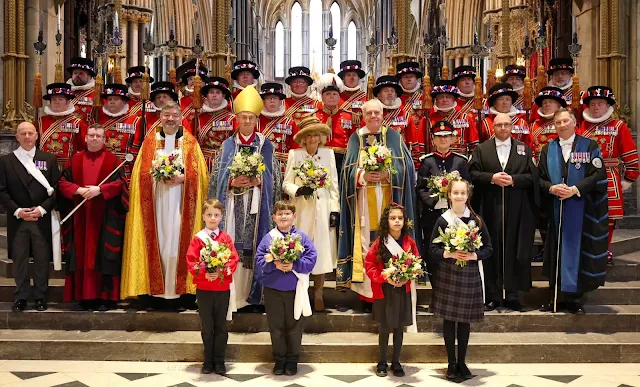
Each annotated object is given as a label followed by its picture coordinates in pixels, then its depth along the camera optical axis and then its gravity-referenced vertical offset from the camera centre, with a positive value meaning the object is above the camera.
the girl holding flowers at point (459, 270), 5.02 -0.56
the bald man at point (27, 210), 5.94 -0.12
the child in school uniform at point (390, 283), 5.12 -0.65
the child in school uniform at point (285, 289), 5.18 -0.70
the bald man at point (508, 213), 5.97 -0.16
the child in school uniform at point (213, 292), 5.14 -0.72
